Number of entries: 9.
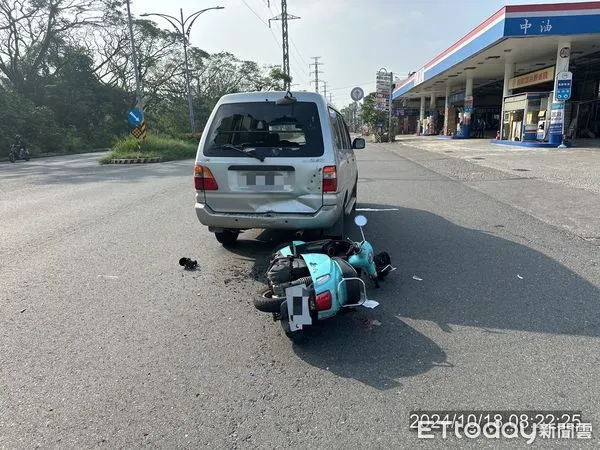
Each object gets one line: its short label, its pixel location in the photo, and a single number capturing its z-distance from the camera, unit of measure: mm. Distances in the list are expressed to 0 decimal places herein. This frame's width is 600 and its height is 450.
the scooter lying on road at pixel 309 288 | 3325
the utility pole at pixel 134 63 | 23591
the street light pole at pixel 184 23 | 26334
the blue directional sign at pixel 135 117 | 22078
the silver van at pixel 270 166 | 4816
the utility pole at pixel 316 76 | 96962
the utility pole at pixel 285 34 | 51238
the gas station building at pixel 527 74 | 18659
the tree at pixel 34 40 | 39219
